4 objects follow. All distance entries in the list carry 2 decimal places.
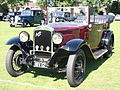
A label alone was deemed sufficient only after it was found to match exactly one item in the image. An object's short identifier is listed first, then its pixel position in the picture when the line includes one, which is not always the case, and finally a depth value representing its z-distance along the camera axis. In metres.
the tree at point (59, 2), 30.56
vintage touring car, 3.44
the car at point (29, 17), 14.79
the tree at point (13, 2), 27.72
